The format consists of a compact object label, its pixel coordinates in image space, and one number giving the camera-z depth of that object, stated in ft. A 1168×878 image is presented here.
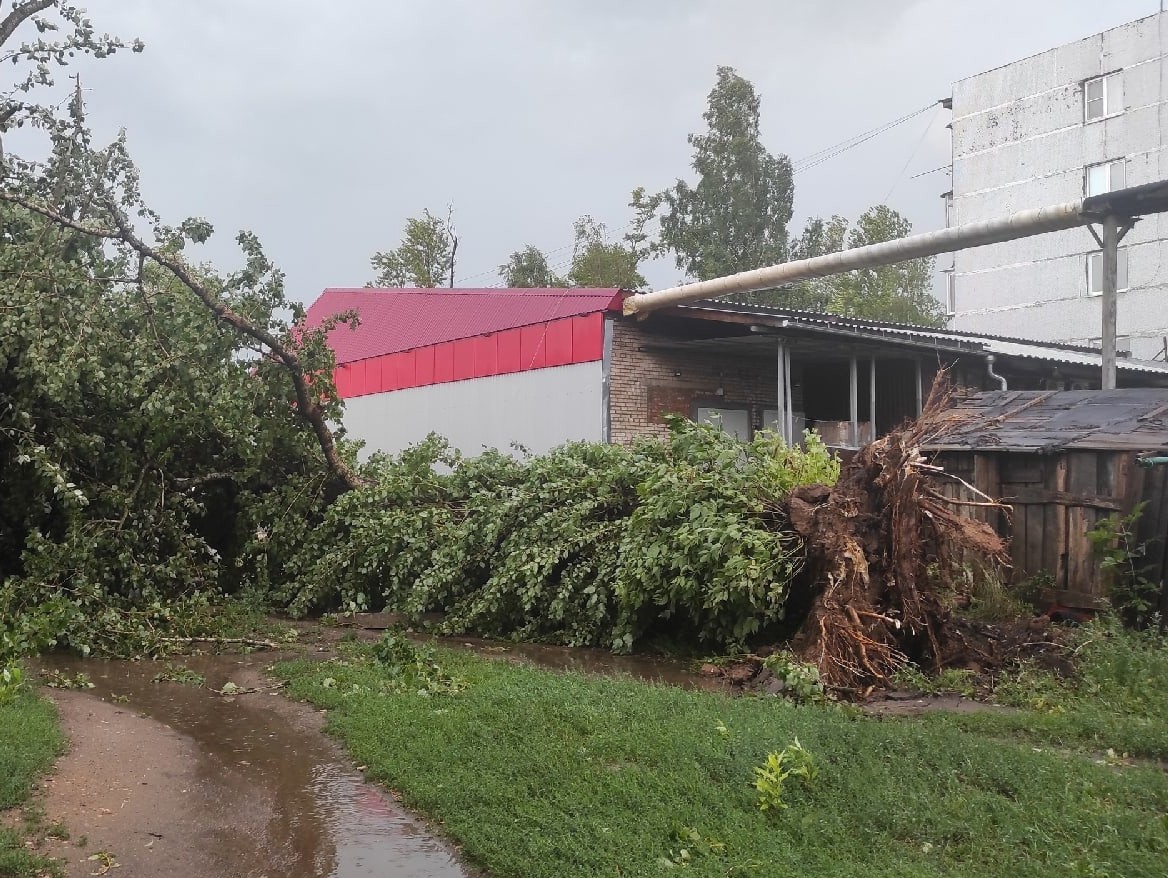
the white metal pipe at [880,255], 46.68
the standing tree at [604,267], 130.93
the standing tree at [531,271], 139.85
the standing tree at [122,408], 32.83
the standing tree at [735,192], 125.39
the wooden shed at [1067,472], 27.02
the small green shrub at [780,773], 15.47
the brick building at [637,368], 54.65
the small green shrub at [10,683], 21.68
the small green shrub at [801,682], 23.50
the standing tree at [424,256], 135.03
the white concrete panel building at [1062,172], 104.17
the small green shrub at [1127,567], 25.93
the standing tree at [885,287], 141.59
